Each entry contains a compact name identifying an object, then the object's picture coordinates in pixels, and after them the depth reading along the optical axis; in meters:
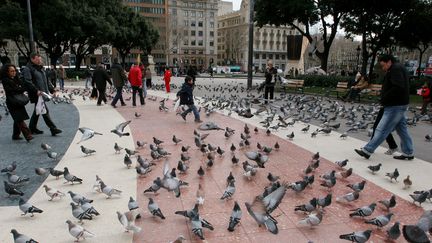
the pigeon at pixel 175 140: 7.58
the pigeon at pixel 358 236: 3.29
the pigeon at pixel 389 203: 4.20
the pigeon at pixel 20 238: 3.28
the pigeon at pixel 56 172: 5.40
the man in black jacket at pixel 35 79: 7.68
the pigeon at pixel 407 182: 5.08
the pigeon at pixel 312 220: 3.83
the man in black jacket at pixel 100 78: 13.47
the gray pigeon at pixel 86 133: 6.95
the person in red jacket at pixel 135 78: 13.54
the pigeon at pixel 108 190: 4.61
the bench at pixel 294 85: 22.05
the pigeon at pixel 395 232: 3.46
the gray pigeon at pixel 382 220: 3.71
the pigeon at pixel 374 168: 5.66
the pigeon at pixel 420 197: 4.41
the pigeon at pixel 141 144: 7.26
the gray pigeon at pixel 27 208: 4.01
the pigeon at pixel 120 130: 7.54
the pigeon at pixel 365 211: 3.96
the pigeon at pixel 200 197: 4.45
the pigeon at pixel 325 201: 4.16
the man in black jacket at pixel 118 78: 13.51
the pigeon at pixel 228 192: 4.59
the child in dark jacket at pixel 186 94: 10.29
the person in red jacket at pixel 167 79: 20.57
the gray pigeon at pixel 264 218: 3.67
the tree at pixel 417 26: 24.34
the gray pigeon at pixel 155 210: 4.00
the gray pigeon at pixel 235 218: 3.76
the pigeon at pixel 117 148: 6.89
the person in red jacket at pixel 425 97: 12.53
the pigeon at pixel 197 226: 3.51
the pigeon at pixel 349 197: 4.46
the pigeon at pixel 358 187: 4.64
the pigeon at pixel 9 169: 5.40
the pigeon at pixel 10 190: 4.58
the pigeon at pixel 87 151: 6.65
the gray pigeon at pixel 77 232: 3.47
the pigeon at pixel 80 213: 3.88
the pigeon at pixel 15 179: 4.90
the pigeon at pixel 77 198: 4.16
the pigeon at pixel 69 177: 5.11
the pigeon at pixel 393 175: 5.26
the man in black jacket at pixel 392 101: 6.07
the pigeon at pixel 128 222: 3.68
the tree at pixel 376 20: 23.91
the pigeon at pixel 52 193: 4.57
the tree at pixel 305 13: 24.97
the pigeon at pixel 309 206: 4.13
